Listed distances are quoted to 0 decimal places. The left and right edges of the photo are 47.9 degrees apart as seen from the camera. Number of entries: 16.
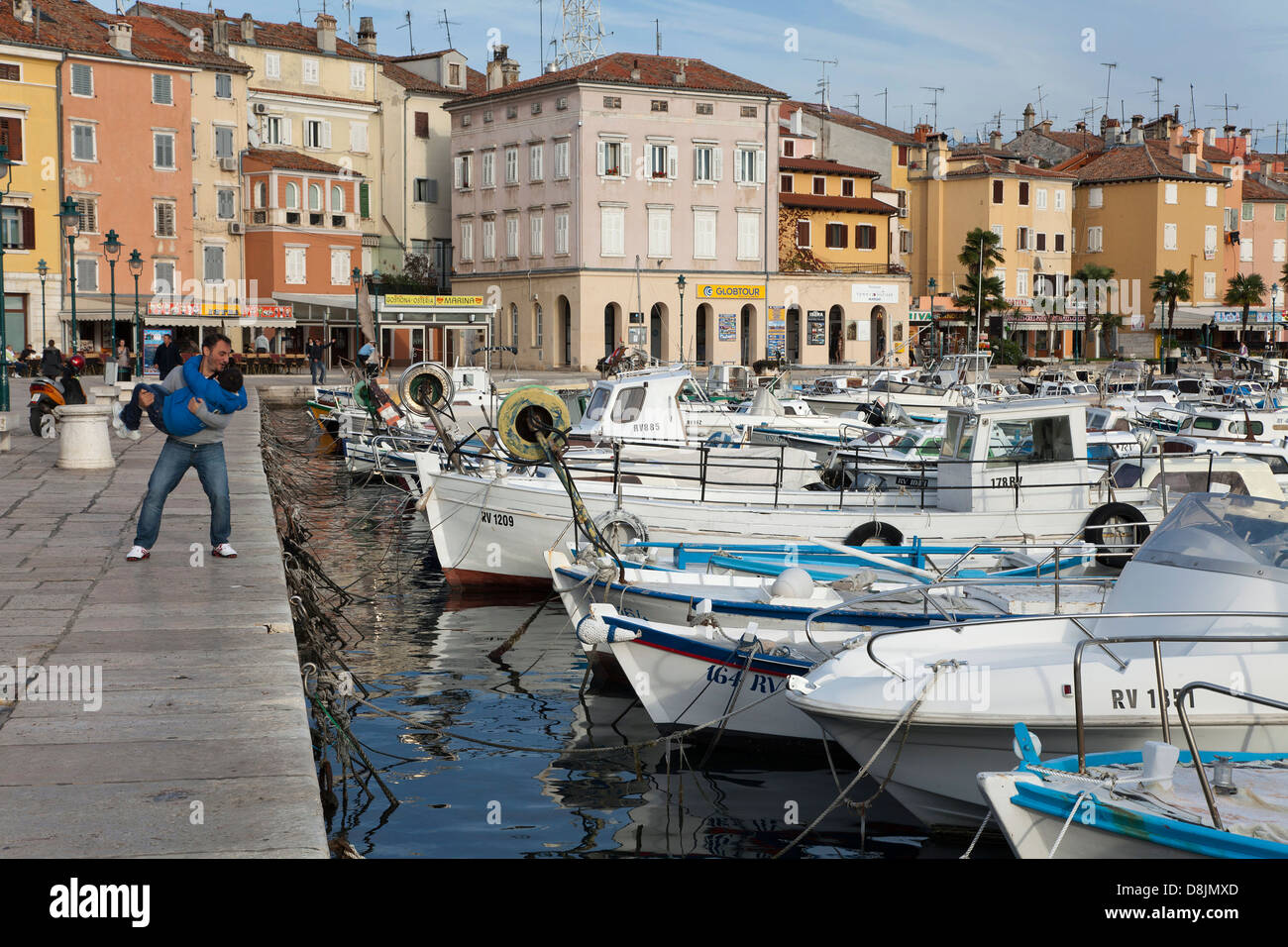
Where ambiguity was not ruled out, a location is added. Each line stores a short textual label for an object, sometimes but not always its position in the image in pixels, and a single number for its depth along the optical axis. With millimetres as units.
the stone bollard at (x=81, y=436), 19953
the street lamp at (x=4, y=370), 24266
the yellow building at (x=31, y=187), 56000
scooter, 25281
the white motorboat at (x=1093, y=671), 8430
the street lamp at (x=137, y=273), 45697
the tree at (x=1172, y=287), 80125
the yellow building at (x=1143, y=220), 82812
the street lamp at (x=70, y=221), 32378
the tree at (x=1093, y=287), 82312
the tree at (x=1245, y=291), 84938
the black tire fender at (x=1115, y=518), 16188
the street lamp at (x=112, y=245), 41188
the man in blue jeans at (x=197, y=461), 11734
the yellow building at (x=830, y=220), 68562
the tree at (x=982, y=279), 75875
